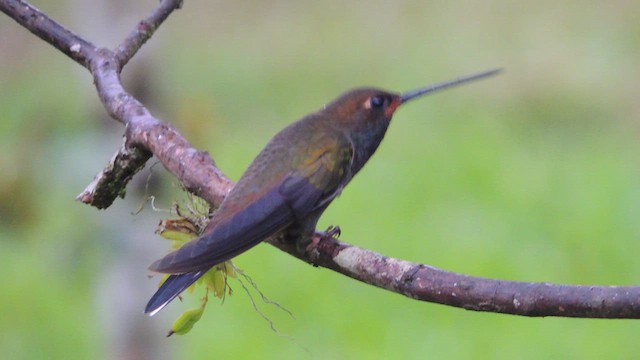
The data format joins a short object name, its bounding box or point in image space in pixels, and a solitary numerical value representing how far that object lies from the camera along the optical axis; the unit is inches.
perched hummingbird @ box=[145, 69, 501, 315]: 241.6
